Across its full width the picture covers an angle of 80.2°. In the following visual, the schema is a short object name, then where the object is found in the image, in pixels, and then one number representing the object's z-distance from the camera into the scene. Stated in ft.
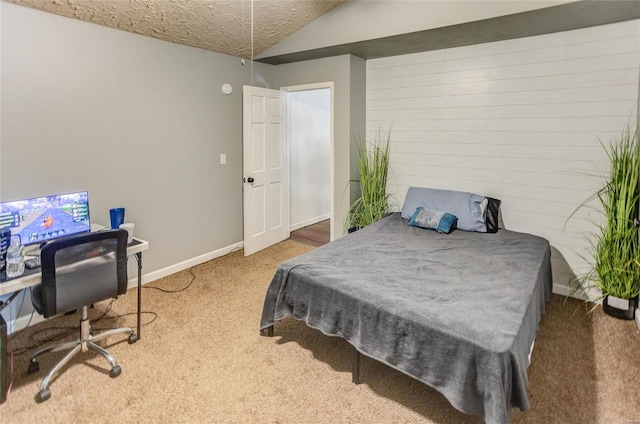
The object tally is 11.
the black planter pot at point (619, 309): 9.68
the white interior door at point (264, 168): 14.40
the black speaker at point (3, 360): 6.68
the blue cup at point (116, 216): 9.92
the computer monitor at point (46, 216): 7.86
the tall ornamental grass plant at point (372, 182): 14.03
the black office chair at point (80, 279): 6.92
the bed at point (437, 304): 5.69
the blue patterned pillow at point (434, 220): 11.28
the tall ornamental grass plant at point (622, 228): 9.43
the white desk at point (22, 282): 6.73
